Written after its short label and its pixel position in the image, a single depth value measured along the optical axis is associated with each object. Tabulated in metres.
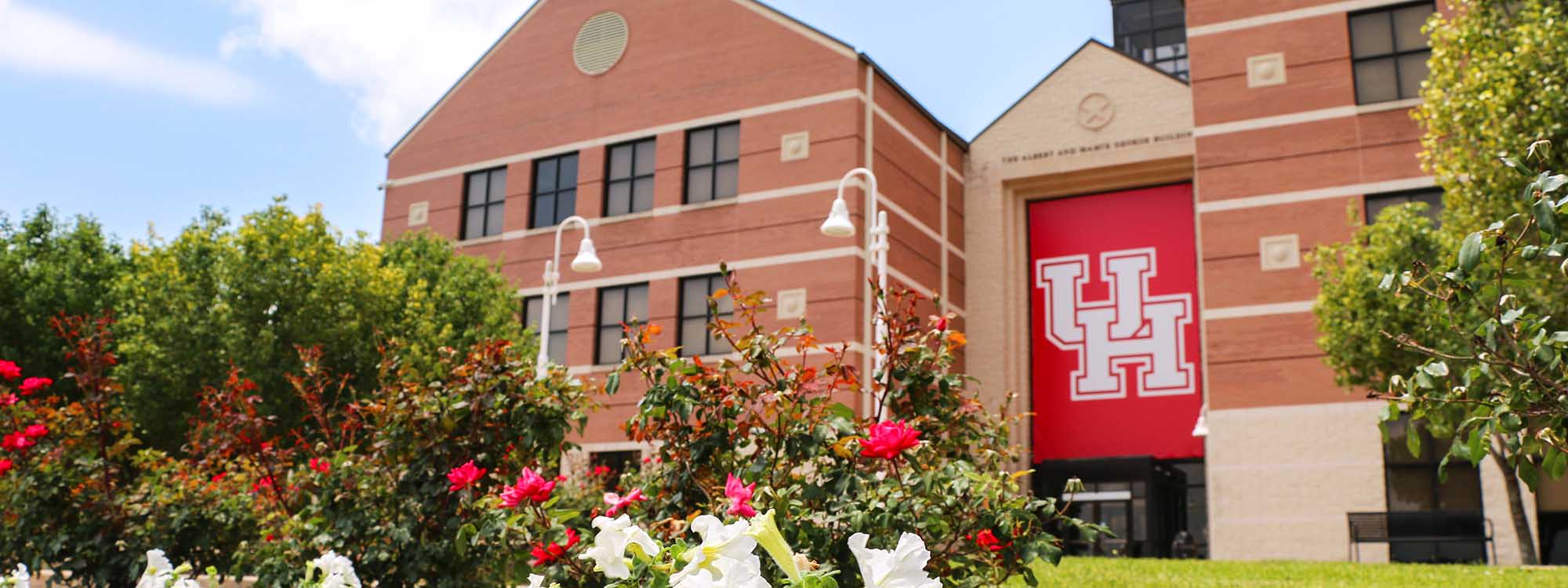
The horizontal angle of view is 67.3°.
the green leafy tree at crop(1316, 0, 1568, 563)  12.59
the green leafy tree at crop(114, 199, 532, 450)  19.00
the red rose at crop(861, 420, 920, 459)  5.23
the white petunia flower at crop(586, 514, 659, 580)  2.64
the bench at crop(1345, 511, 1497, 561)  19.11
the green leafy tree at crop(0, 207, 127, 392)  26.12
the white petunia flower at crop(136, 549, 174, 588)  4.22
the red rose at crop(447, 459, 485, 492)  6.86
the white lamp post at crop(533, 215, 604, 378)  18.14
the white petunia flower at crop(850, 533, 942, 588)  2.01
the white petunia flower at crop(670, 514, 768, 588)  2.16
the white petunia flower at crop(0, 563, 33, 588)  4.48
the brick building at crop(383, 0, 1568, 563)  21.00
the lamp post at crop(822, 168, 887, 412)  14.40
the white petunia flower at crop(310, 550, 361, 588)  4.63
